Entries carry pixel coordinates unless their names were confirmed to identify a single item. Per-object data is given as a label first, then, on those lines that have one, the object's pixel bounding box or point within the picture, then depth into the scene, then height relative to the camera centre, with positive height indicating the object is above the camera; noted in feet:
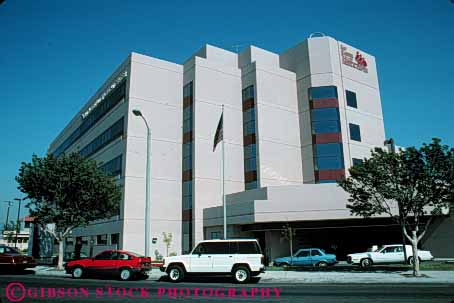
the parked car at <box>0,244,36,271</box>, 78.95 -2.46
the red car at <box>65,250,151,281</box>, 68.64 -3.46
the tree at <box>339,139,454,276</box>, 70.74 +10.45
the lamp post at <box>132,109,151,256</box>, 80.23 +5.92
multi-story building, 118.93 +34.25
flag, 96.43 +26.28
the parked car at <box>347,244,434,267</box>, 95.91 -4.24
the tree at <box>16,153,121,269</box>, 94.73 +13.61
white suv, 62.08 -2.84
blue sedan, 95.96 -4.44
